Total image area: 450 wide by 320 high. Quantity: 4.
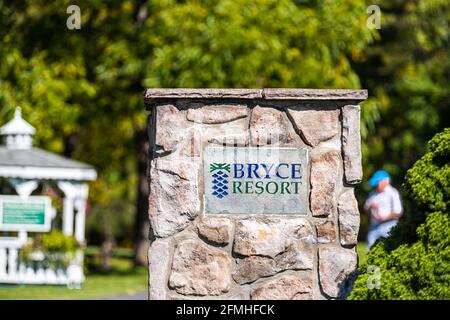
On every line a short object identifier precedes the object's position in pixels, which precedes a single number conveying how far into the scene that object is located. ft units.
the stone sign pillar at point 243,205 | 48.24
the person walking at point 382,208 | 87.64
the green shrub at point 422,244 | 43.59
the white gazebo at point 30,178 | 107.48
